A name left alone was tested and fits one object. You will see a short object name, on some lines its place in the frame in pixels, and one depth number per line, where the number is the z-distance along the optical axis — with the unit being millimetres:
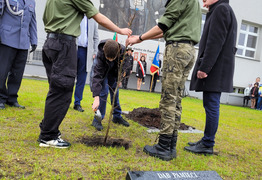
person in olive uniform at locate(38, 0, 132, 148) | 2521
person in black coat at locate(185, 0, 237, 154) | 2955
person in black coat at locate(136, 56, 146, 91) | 14375
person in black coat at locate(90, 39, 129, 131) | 3087
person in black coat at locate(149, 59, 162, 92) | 15186
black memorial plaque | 1894
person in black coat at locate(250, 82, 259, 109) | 15234
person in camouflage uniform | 2611
